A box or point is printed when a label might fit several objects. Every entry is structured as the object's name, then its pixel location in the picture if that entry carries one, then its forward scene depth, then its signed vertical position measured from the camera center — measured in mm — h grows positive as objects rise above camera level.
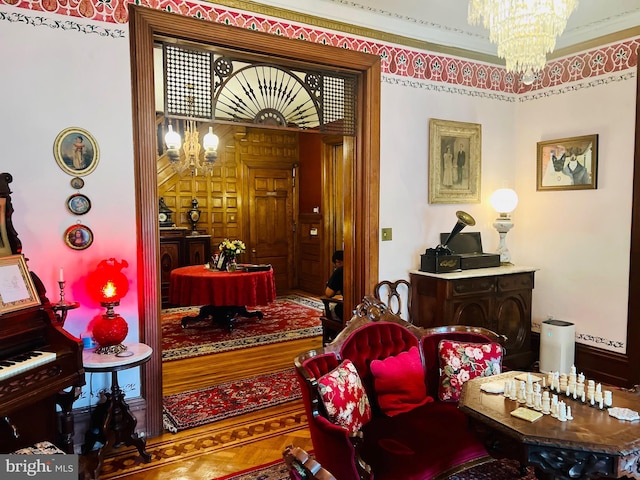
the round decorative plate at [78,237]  3053 -147
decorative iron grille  3506 +977
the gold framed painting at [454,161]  4605 +494
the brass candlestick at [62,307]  2787 -544
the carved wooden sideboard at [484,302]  4168 -825
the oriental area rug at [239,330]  5547 -1539
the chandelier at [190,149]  6121 +867
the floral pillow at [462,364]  2984 -961
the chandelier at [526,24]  2529 +1002
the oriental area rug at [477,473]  2861 -1585
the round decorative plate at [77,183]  3062 +197
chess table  1944 -956
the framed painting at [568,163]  4477 +457
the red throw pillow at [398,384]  2818 -1030
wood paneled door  8766 -120
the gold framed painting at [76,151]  3006 +396
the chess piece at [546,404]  2236 -911
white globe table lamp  4797 +28
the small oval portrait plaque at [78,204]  3059 +63
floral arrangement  6309 -490
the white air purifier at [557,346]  4449 -1273
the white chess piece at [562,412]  2164 -915
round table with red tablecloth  5879 -937
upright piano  2262 -754
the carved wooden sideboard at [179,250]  7578 -598
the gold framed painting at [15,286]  2439 -375
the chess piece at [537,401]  2271 -909
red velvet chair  2270 -1147
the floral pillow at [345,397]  2414 -962
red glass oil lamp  2953 -550
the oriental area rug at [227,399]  3656 -1556
